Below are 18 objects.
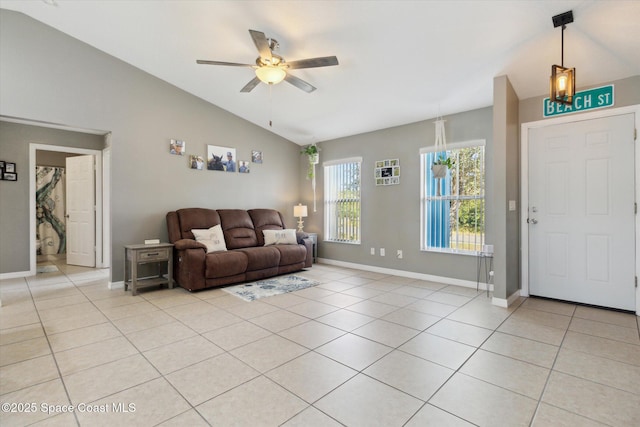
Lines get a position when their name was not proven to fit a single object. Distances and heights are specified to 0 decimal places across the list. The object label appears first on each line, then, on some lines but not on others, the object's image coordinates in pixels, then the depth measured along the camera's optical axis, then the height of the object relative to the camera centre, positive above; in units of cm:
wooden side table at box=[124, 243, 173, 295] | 401 -64
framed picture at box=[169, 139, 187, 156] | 484 +105
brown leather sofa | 416 -60
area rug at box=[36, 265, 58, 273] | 548 -104
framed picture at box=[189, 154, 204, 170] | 507 +84
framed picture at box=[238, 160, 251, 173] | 573 +86
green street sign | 342 +126
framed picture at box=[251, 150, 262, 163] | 592 +109
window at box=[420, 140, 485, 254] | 434 +15
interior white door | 597 +2
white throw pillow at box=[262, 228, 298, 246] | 544 -46
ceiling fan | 284 +150
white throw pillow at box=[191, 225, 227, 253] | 457 -40
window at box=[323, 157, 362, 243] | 586 +22
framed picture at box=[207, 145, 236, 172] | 530 +95
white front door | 333 -1
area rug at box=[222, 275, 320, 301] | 405 -108
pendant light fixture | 255 +109
